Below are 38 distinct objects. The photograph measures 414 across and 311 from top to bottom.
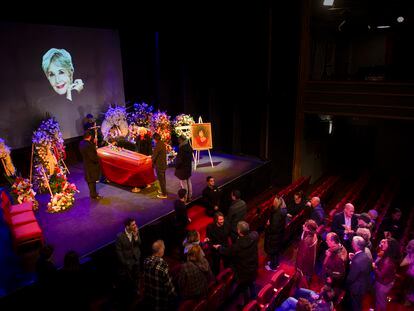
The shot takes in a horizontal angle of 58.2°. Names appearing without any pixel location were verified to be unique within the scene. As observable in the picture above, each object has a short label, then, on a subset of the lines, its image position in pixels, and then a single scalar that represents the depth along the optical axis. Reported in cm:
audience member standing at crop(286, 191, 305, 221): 678
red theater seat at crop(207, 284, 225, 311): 418
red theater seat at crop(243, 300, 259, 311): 397
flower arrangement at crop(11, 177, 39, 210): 707
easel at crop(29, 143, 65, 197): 753
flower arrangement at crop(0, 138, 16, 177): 760
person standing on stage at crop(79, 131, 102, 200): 718
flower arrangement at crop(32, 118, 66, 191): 798
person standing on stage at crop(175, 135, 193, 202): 746
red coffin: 778
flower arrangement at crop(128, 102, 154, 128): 957
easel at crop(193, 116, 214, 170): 978
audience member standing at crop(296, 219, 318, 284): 530
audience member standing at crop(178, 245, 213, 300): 426
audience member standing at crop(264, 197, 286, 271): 588
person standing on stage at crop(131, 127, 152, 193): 862
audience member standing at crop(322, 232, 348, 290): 470
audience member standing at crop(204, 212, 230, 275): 548
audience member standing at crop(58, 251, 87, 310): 431
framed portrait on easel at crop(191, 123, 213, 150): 969
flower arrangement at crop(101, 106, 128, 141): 996
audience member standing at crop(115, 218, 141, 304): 498
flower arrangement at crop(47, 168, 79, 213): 730
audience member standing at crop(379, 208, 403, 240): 635
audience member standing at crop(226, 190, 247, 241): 603
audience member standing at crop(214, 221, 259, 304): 478
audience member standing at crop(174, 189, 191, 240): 616
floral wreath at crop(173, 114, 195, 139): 973
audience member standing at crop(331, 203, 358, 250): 590
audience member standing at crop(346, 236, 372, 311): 457
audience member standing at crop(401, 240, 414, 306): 502
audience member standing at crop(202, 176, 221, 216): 703
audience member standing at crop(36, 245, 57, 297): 439
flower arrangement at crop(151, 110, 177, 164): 945
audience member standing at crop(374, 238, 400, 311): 484
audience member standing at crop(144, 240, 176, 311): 418
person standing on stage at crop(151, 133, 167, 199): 727
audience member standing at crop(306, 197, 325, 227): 624
